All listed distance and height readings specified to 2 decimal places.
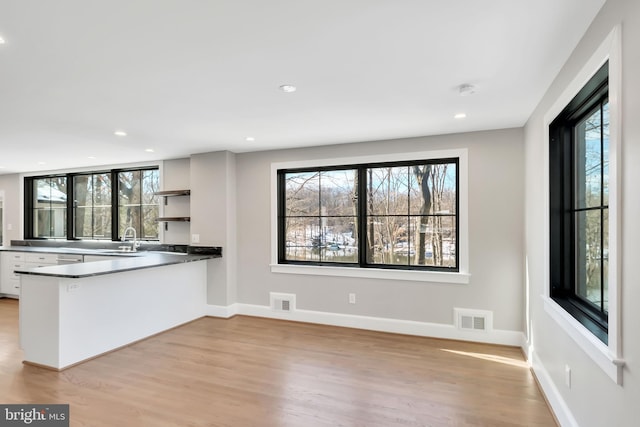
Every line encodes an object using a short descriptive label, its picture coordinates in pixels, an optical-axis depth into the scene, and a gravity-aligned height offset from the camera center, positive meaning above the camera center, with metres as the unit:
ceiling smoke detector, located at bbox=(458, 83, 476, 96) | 2.57 +0.94
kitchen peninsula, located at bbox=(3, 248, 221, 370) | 3.15 -0.93
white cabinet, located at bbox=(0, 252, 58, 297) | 5.70 -0.81
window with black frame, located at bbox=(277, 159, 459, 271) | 4.11 -0.01
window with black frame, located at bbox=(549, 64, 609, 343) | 1.94 +0.05
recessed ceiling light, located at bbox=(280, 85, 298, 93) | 2.58 +0.95
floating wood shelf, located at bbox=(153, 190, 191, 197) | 5.14 +0.34
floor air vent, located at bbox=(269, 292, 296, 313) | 4.71 -1.19
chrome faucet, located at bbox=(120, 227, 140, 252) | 5.58 -0.40
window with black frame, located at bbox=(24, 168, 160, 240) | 5.85 +0.20
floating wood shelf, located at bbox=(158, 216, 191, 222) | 5.16 -0.06
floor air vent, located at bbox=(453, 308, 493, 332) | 3.83 -1.17
